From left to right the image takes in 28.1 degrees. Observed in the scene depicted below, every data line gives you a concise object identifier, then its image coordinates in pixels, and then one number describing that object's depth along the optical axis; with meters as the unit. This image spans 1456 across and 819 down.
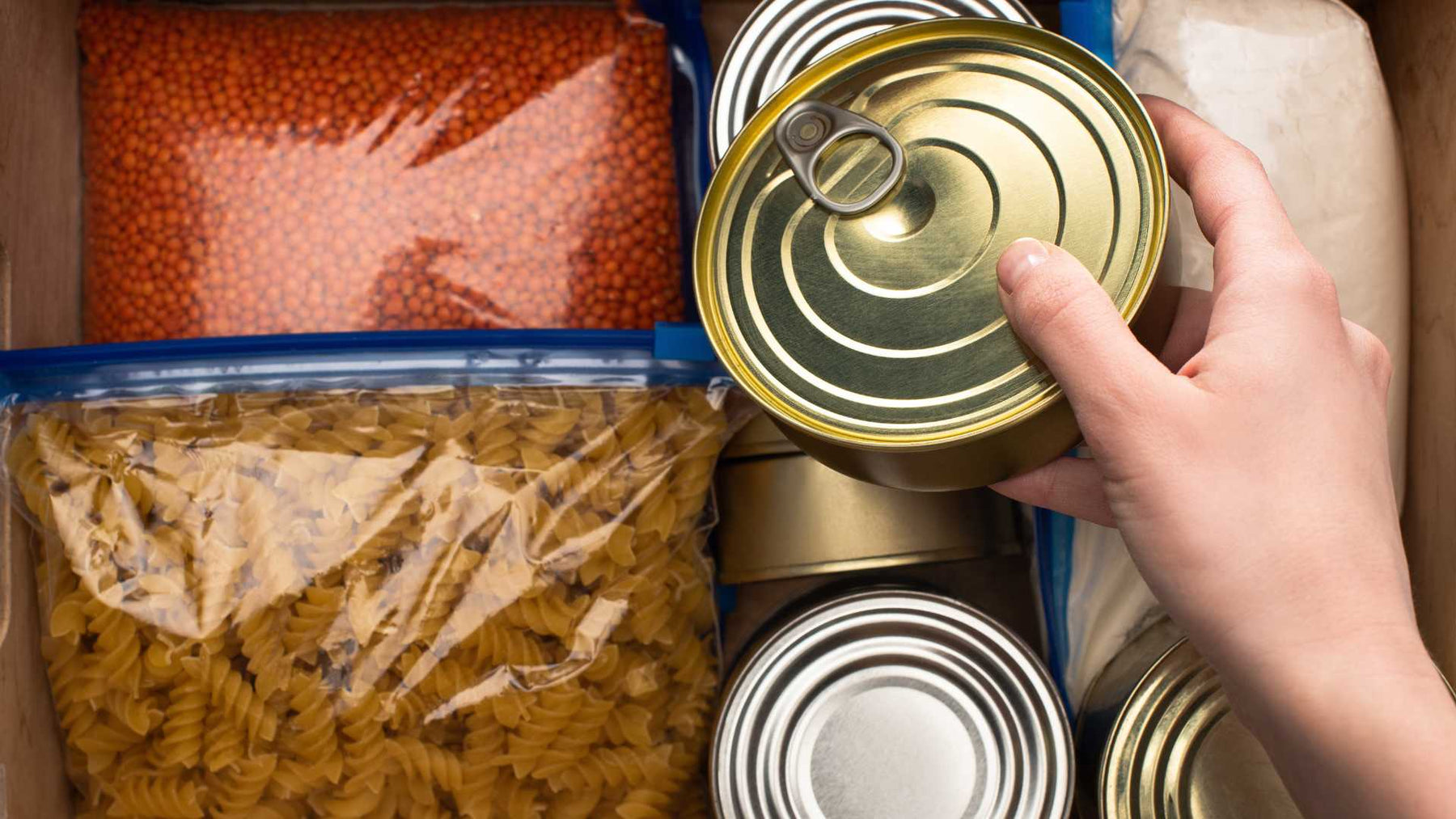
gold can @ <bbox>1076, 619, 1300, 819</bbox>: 0.62
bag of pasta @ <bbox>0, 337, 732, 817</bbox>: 0.61
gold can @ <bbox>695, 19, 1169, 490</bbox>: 0.57
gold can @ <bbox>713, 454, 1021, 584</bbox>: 0.64
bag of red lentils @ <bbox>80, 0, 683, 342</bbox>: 0.64
